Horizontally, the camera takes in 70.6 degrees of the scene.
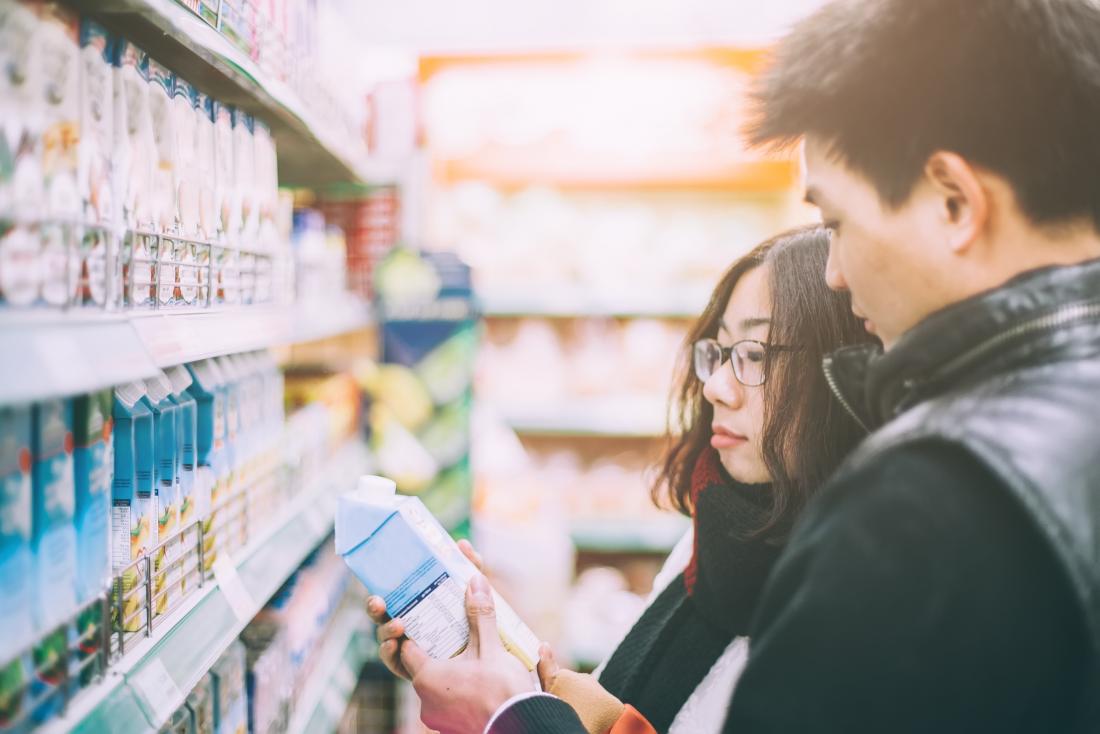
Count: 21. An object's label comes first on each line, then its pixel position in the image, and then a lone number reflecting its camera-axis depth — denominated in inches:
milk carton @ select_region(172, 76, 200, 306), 44.1
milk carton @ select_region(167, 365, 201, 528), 46.8
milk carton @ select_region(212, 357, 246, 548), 54.2
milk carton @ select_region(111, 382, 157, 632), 39.3
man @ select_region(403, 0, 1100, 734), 23.9
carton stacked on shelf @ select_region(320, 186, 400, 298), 106.0
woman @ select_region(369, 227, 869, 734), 47.6
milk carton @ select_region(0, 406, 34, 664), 29.0
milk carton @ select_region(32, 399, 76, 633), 31.3
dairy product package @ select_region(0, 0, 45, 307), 27.3
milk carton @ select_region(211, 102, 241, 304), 50.5
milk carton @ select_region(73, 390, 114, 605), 34.5
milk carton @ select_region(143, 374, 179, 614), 42.8
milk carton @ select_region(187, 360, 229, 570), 49.7
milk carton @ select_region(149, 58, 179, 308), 41.3
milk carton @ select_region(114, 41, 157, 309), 37.5
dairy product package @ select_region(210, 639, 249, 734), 51.5
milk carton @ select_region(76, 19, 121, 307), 32.9
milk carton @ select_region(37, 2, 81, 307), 29.9
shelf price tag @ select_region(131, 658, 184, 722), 36.0
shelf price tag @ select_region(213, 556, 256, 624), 48.6
